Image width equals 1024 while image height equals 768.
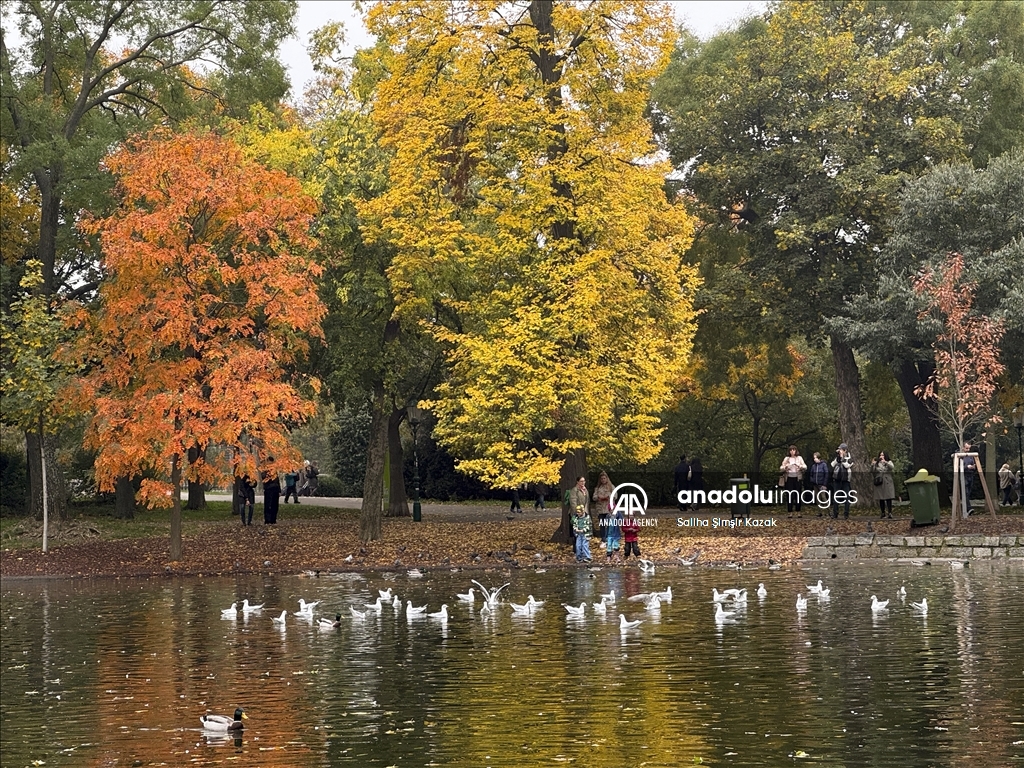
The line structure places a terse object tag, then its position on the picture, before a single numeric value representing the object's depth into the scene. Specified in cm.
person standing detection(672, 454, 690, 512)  4934
